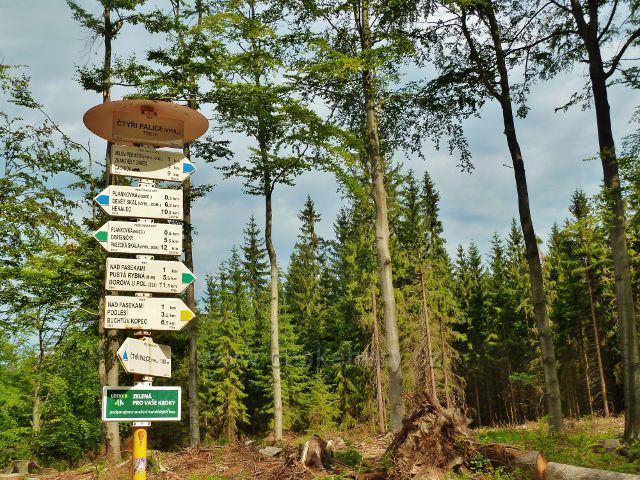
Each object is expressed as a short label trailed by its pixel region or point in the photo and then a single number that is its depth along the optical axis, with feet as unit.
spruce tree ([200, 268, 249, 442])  134.62
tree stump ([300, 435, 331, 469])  28.86
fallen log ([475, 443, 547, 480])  26.30
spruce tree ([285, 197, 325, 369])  153.79
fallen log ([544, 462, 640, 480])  22.33
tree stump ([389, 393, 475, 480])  26.08
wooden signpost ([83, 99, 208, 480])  20.02
